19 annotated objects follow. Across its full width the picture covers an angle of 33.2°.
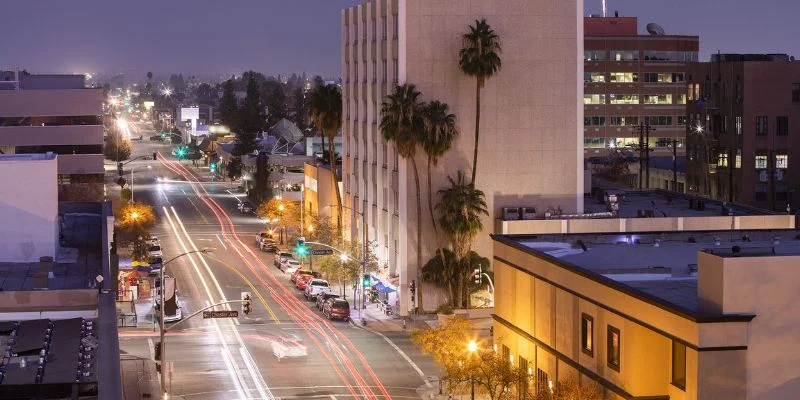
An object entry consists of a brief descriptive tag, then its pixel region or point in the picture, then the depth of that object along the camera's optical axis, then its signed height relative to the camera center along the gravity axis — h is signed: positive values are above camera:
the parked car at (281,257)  110.00 -9.85
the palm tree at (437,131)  86.50 +0.37
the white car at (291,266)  108.00 -10.38
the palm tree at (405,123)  87.12 +0.89
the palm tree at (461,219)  85.44 -5.23
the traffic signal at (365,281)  88.94 -9.58
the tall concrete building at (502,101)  89.19 +2.41
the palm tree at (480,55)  86.75 +5.29
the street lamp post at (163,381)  58.22 -10.75
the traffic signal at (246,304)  65.81 -8.25
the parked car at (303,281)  97.06 -10.45
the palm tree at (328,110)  117.06 +2.34
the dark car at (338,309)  85.12 -10.92
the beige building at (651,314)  41.00 -6.08
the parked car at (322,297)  88.19 -10.63
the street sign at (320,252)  85.69 -7.35
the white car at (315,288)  93.12 -10.49
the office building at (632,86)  191.75 +7.19
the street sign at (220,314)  61.96 -8.20
